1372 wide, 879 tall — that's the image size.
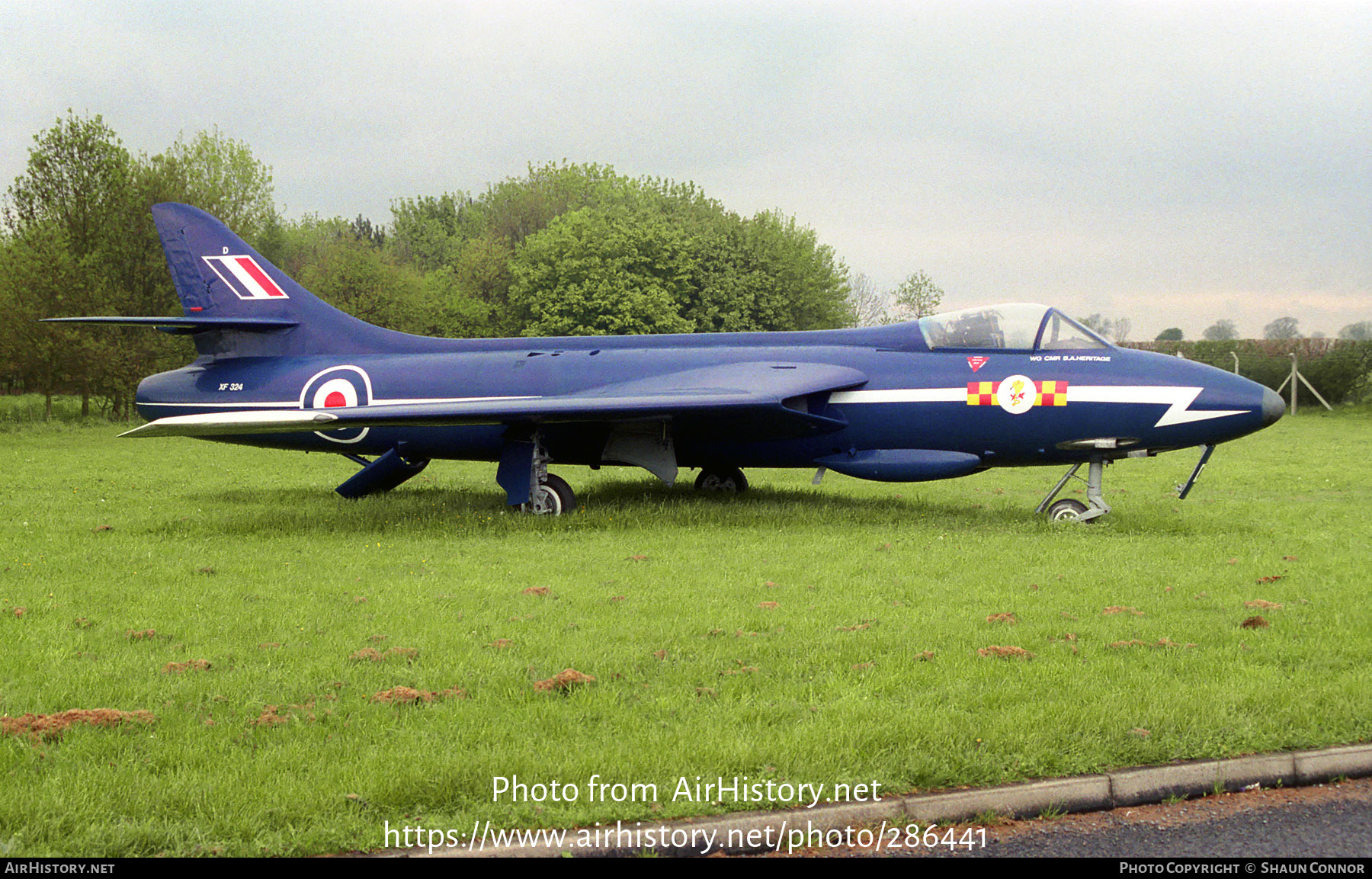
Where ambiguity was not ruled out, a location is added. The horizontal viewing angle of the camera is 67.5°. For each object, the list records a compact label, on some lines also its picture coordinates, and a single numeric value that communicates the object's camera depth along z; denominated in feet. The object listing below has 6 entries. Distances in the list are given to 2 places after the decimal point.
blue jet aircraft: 39.65
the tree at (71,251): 110.01
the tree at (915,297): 212.23
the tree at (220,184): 131.44
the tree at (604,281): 178.40
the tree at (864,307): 246.68
